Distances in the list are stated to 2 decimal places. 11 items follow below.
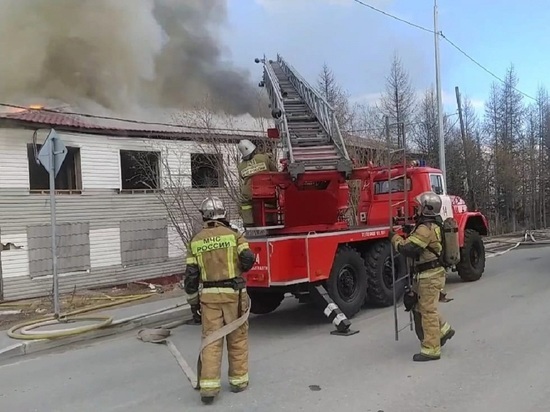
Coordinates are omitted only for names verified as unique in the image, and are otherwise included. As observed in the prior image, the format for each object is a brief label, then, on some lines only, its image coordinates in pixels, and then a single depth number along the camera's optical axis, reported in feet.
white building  43.78
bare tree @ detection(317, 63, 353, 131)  62.13
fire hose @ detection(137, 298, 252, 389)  15.62
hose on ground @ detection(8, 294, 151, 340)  24.09
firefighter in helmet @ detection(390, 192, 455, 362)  18.28
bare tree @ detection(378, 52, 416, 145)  102.73
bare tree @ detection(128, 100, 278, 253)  46.34
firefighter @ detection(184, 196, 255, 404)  15.94
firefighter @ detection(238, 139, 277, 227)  25.14
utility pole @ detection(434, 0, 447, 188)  57.62
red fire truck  23.54
